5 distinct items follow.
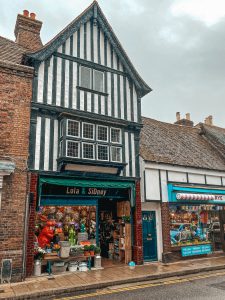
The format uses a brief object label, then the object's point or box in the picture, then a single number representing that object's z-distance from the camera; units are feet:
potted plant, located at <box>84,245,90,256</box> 37.93
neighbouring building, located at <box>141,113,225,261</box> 44.60
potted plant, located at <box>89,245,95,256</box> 38.34
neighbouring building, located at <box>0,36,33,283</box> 31.32
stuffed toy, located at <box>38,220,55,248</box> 36.67
